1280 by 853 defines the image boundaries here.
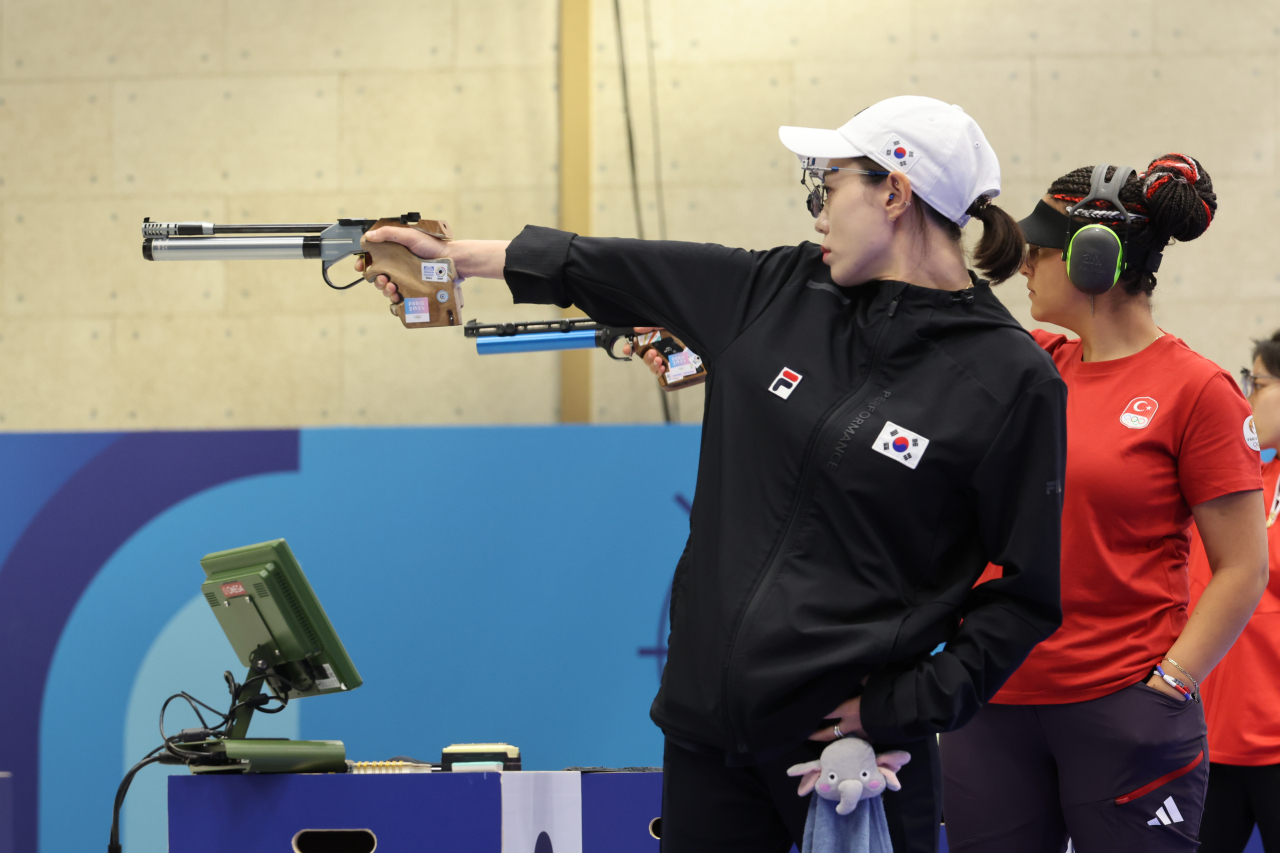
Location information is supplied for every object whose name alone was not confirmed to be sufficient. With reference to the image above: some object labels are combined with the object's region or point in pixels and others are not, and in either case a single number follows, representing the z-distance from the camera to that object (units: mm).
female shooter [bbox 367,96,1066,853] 7107
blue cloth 7110
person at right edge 8012
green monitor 8020
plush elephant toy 7094
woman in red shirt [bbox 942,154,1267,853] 7420
